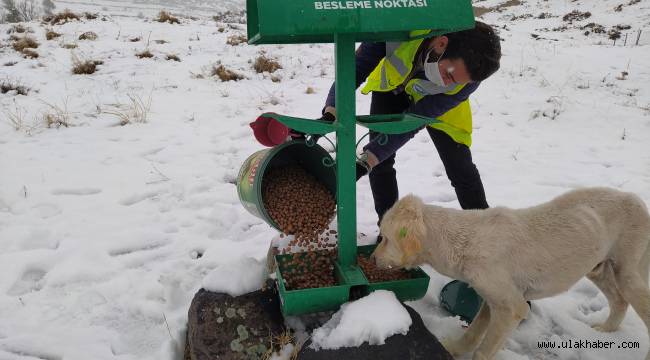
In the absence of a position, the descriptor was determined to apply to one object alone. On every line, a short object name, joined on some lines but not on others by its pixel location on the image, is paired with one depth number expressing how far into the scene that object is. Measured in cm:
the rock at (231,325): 249
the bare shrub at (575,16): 1889
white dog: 237
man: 257
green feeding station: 202
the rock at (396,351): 212
